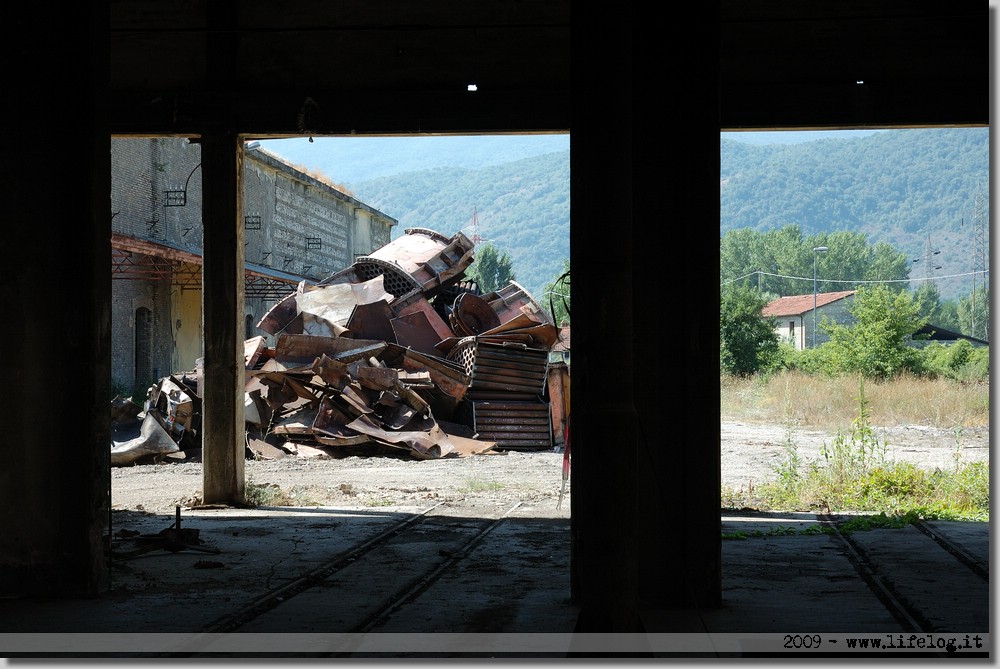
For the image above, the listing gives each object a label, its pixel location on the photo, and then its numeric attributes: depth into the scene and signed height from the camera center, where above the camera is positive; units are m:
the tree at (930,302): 119.29 +4.35
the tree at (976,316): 99.50 +2.37
